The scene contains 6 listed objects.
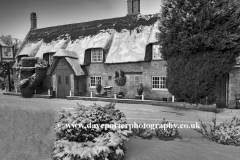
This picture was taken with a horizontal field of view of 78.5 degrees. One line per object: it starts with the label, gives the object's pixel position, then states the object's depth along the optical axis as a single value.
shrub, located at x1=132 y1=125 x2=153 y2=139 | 5.33
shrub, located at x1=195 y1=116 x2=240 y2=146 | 4.86
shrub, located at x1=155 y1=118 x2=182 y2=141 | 5.28
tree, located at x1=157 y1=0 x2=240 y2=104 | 7.56
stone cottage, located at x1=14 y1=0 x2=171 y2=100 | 13.60
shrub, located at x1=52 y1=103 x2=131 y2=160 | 3.50
